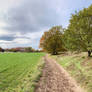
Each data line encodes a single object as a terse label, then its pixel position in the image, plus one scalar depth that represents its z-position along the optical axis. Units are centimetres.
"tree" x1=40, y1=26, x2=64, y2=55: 3603
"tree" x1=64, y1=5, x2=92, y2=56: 1336
